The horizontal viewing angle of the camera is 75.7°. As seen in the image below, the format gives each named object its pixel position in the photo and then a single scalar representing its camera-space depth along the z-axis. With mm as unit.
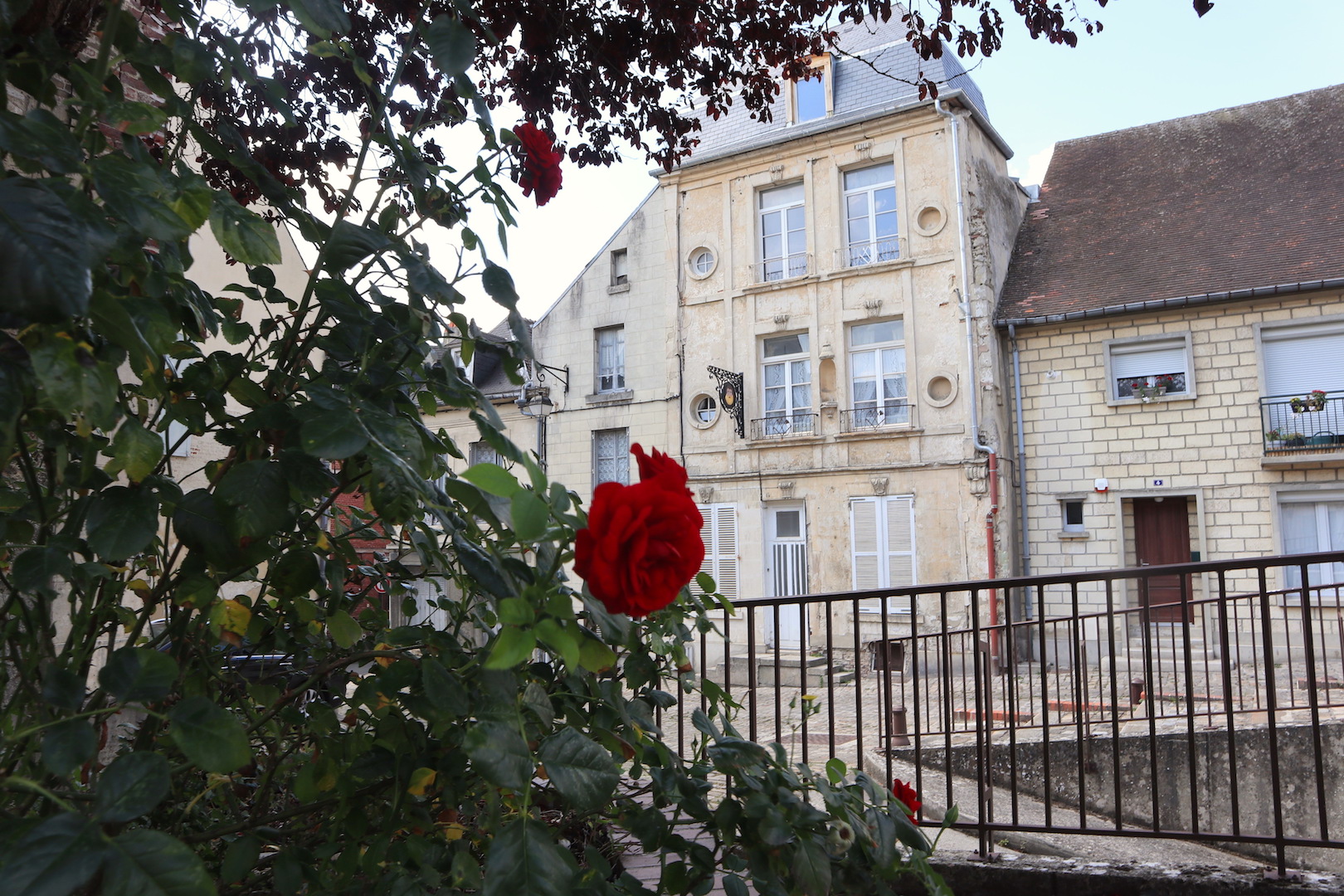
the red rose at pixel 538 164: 1343
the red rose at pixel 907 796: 1852
